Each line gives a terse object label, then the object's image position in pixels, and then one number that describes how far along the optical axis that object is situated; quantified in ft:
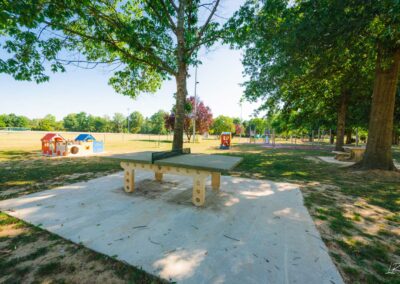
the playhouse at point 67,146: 34.56
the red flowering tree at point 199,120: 101.55
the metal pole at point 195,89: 88.61
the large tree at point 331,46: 14.70
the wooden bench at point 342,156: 35.52
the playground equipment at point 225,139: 65.63
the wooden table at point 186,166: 10.92
